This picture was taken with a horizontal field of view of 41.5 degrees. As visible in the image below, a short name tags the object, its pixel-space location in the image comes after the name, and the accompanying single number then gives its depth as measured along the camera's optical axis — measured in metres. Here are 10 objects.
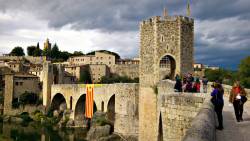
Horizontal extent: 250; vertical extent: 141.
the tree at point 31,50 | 114.40
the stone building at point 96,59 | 93.25
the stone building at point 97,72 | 85.25
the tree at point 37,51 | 110.56
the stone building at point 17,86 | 54.38
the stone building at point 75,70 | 80.82
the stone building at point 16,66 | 76.06
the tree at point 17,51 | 111.55
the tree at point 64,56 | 114.31
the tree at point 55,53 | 113.50
